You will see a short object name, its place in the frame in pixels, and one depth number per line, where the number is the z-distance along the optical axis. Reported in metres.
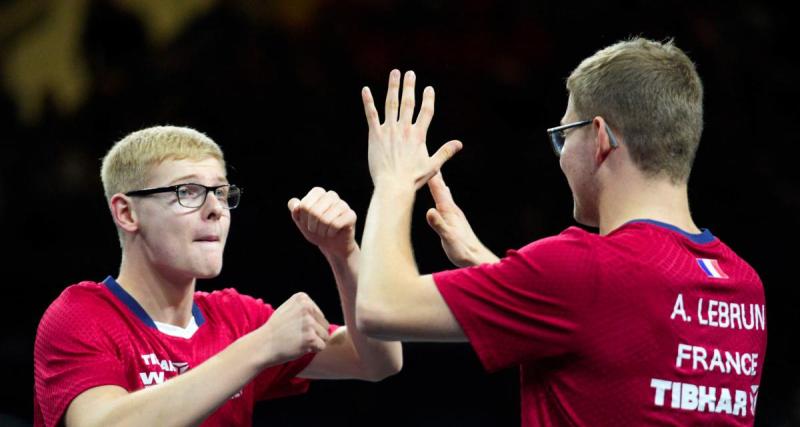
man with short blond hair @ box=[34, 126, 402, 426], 6.01
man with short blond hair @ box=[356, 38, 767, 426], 5.21
